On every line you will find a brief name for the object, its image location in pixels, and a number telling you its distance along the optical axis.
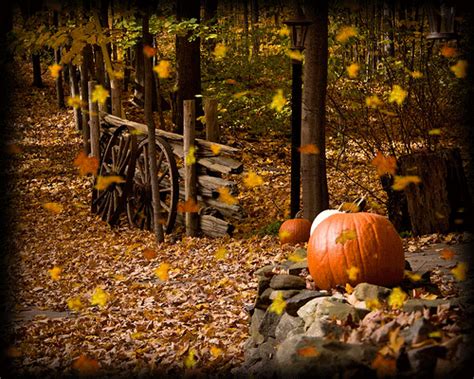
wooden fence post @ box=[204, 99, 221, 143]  10.36
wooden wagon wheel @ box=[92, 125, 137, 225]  11.80
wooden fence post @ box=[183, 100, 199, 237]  10.21
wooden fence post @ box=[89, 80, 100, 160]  13.49
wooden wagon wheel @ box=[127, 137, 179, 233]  10.40
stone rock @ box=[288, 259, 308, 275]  5.66
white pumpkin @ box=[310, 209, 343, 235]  5.97
